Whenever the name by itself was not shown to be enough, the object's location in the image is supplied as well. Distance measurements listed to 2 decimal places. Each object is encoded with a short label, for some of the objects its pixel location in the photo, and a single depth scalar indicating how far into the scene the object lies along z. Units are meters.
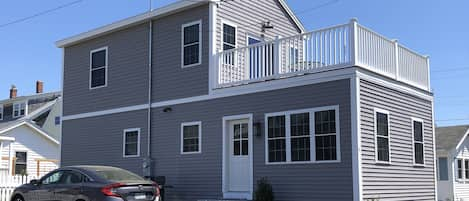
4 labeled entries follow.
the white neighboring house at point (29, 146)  30.23
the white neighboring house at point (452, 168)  27.27
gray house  13.98
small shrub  14.61
